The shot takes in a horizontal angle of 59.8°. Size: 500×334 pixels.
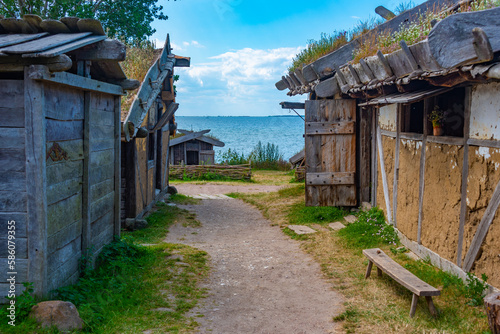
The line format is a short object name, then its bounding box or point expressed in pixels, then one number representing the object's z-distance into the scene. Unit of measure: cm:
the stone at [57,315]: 375
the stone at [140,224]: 934
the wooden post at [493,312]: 362
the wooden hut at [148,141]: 895
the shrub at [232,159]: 2336
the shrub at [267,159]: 2452
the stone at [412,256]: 623
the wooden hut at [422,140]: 401
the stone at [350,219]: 889
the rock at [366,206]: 913
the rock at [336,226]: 874
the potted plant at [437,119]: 568
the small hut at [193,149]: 2170
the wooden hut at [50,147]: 400
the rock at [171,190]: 1438
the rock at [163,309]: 477
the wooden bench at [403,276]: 435
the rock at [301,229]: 876
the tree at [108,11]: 1781
